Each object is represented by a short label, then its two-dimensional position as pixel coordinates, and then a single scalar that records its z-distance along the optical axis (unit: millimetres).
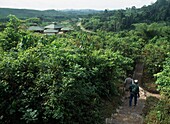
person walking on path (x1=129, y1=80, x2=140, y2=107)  10055
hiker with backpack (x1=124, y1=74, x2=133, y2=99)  11762
